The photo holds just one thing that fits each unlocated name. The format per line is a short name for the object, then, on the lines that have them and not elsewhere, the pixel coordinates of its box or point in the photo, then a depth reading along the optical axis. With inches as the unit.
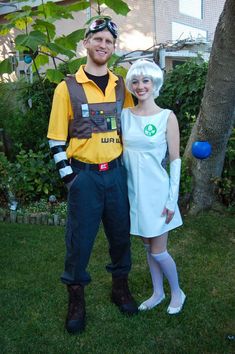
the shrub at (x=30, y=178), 206.7
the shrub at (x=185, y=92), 212.7
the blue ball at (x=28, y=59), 192.5
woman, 105.6
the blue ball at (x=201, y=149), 170.9
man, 102.5
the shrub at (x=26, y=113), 237.1
